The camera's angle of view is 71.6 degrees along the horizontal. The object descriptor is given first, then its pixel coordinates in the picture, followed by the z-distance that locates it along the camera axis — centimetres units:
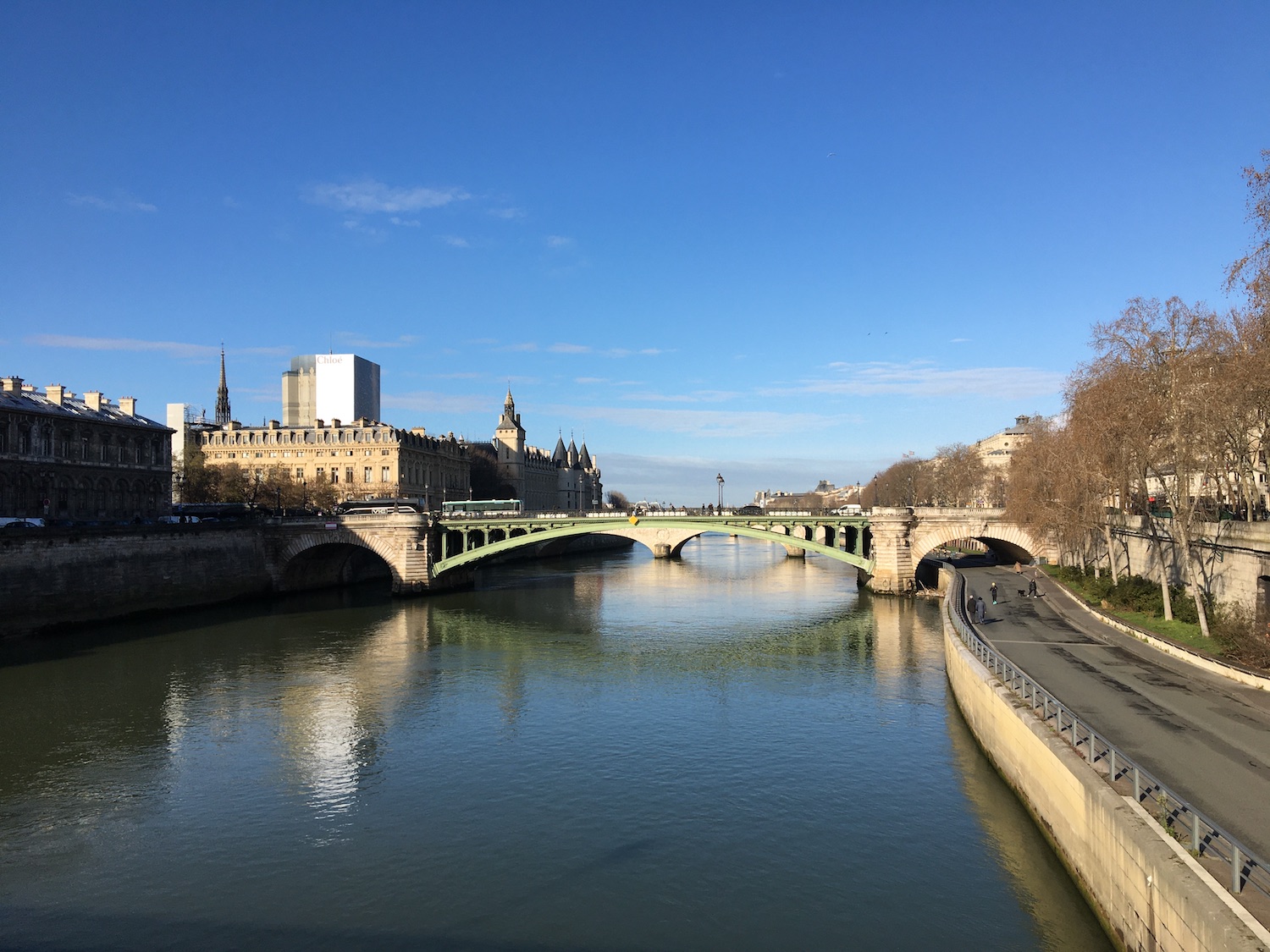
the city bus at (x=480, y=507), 8412
